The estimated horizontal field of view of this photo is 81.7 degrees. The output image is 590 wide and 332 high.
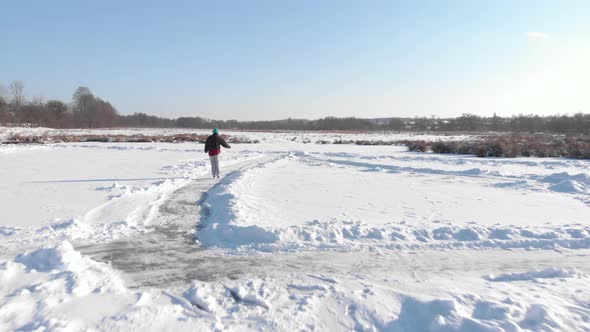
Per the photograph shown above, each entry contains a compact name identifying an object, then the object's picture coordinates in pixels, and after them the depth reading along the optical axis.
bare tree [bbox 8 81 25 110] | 75.59
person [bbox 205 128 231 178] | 12.34
